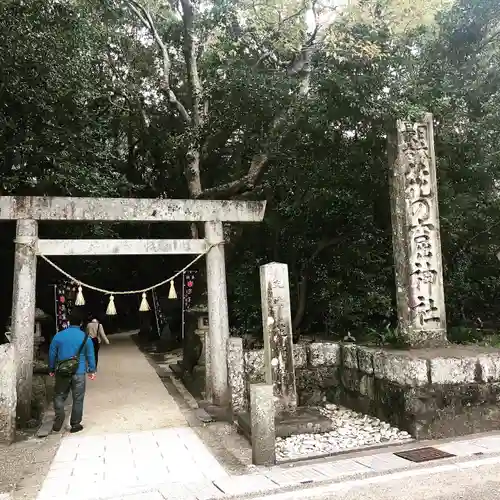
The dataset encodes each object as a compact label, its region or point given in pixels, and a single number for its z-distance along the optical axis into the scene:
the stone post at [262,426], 5.74
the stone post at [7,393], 6.66
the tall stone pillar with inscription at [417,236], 7.61
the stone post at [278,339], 7.38
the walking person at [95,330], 11.64
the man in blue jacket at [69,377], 7.55
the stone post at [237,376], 7.95
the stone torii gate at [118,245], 8.00
